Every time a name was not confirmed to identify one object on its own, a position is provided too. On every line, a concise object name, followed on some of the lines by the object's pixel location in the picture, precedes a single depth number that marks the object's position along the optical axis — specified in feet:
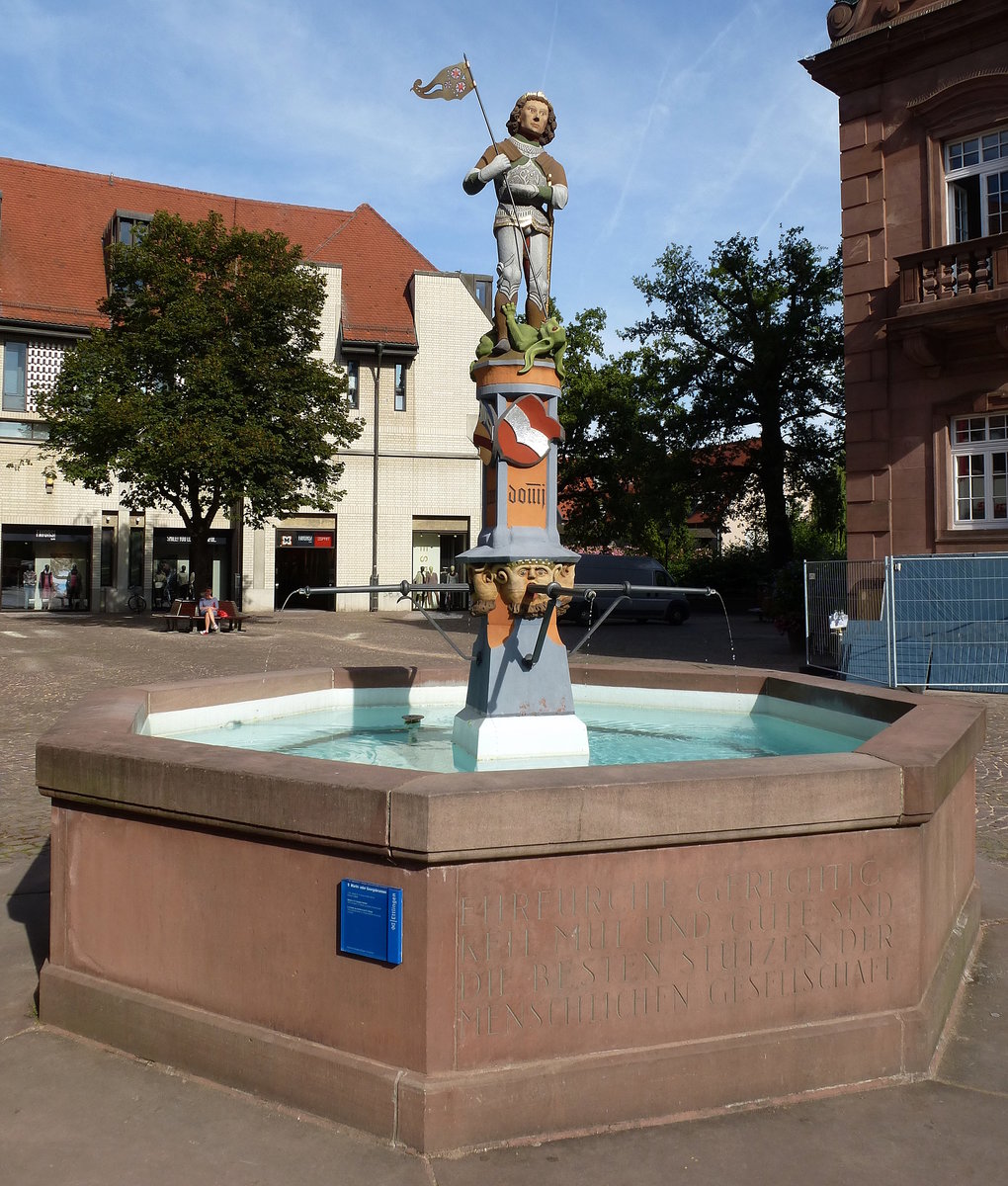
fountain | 11.07
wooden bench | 90.22
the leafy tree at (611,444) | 132.05
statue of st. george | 23.13
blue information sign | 11.06
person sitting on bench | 89.45
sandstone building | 56.85
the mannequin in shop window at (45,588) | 125.18
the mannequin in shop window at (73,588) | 126.62
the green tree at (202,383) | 87.76
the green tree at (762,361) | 124.57
